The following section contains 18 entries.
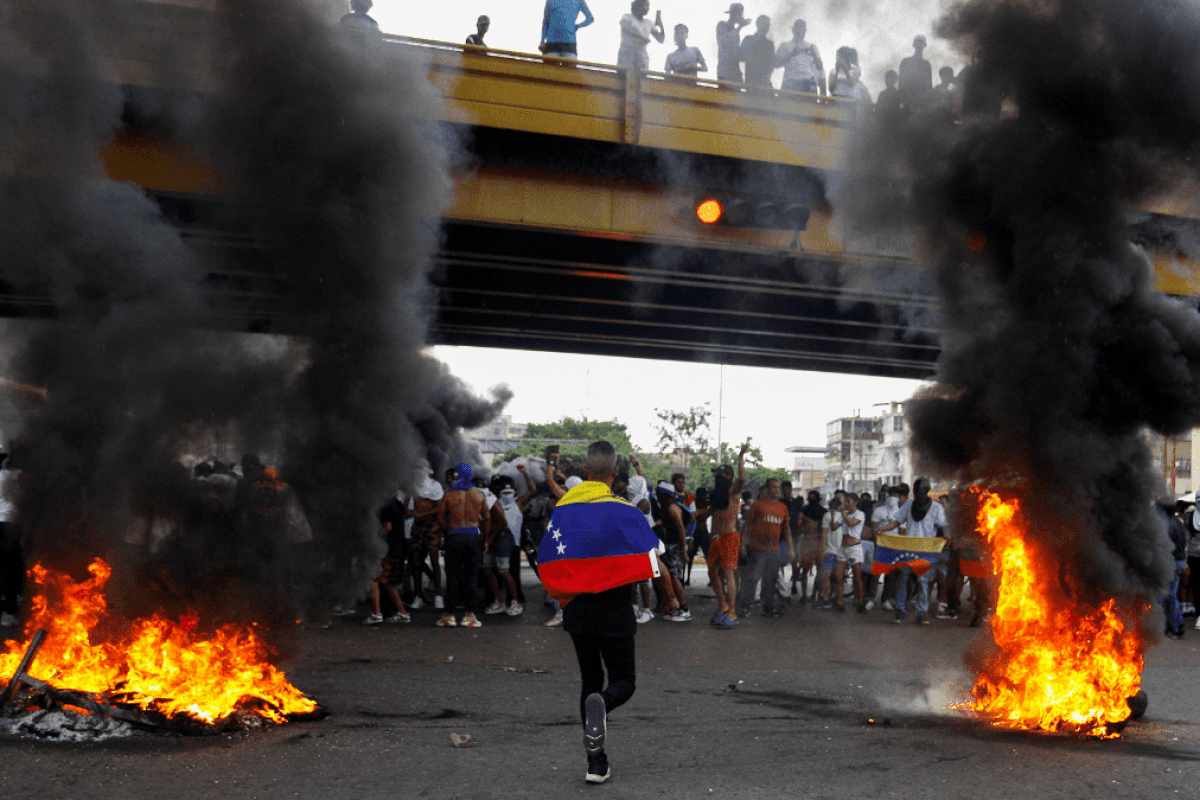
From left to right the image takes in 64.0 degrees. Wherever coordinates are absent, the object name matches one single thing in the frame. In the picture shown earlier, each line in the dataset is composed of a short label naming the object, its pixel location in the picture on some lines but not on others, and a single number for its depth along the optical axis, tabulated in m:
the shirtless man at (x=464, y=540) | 9.75
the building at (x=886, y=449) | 74.09
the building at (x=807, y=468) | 104.19
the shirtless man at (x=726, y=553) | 10.46
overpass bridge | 10.00
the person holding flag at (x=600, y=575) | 4.54
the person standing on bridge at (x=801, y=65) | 8.84
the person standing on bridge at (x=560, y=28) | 10.64
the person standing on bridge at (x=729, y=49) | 9.65
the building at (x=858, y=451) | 86.31
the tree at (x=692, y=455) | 55.59
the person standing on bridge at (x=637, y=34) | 10.62
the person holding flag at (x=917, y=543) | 11.14
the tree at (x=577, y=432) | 66.38
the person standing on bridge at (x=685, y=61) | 10.62
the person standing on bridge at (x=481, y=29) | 10.77
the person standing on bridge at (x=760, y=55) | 8.88
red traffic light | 11.11
